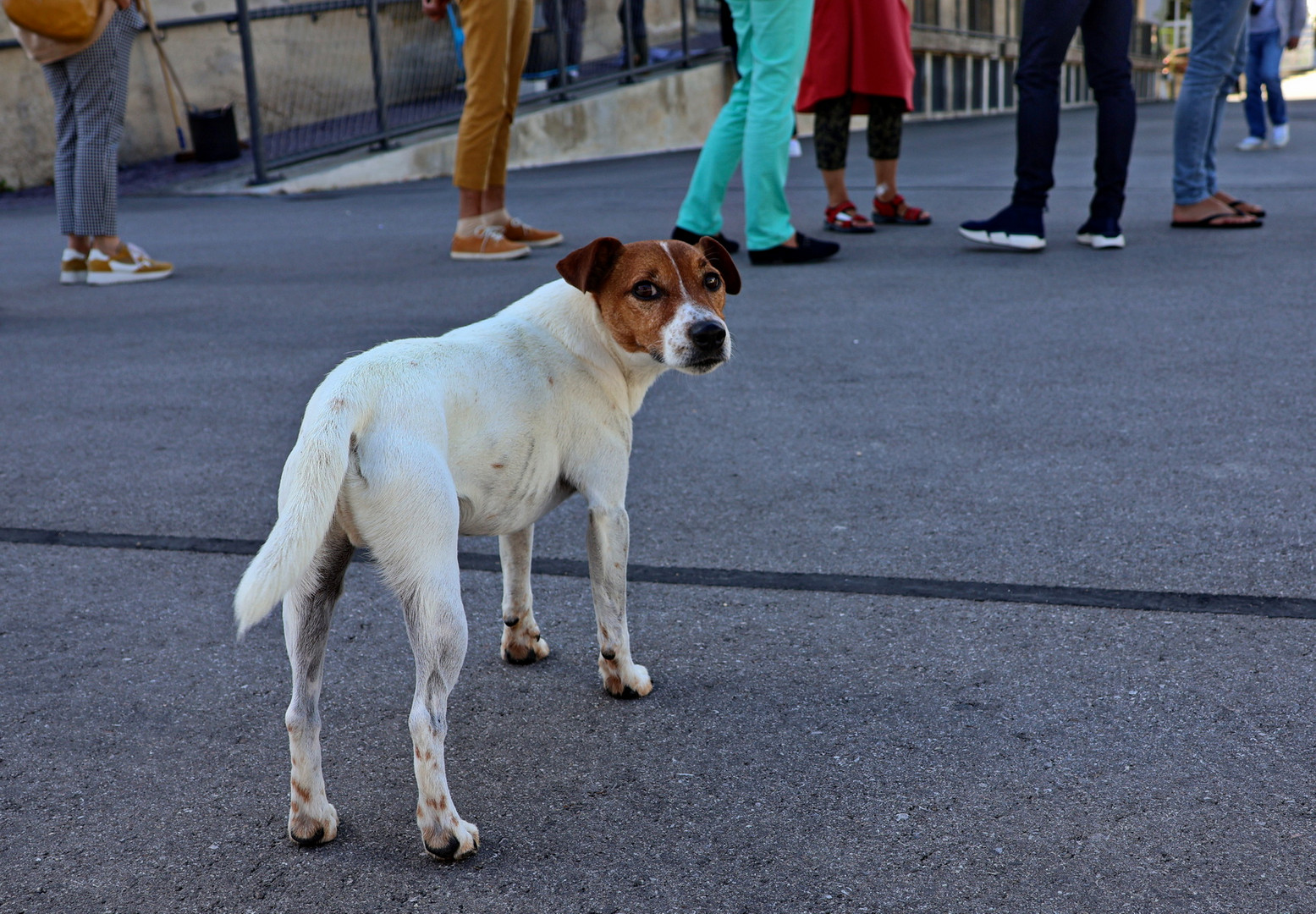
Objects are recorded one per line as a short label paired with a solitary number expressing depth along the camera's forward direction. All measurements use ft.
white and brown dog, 6.10
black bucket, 43.06
